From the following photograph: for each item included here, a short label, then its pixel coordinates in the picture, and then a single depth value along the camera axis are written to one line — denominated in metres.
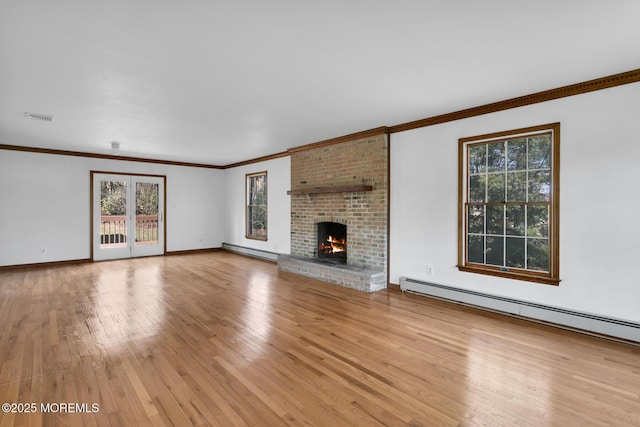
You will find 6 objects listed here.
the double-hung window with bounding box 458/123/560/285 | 3.56
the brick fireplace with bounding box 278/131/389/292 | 5.11
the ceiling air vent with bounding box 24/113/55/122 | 4.34
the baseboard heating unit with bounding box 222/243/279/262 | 7.64
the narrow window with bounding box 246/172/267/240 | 8.05
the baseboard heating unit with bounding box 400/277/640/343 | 3.08
